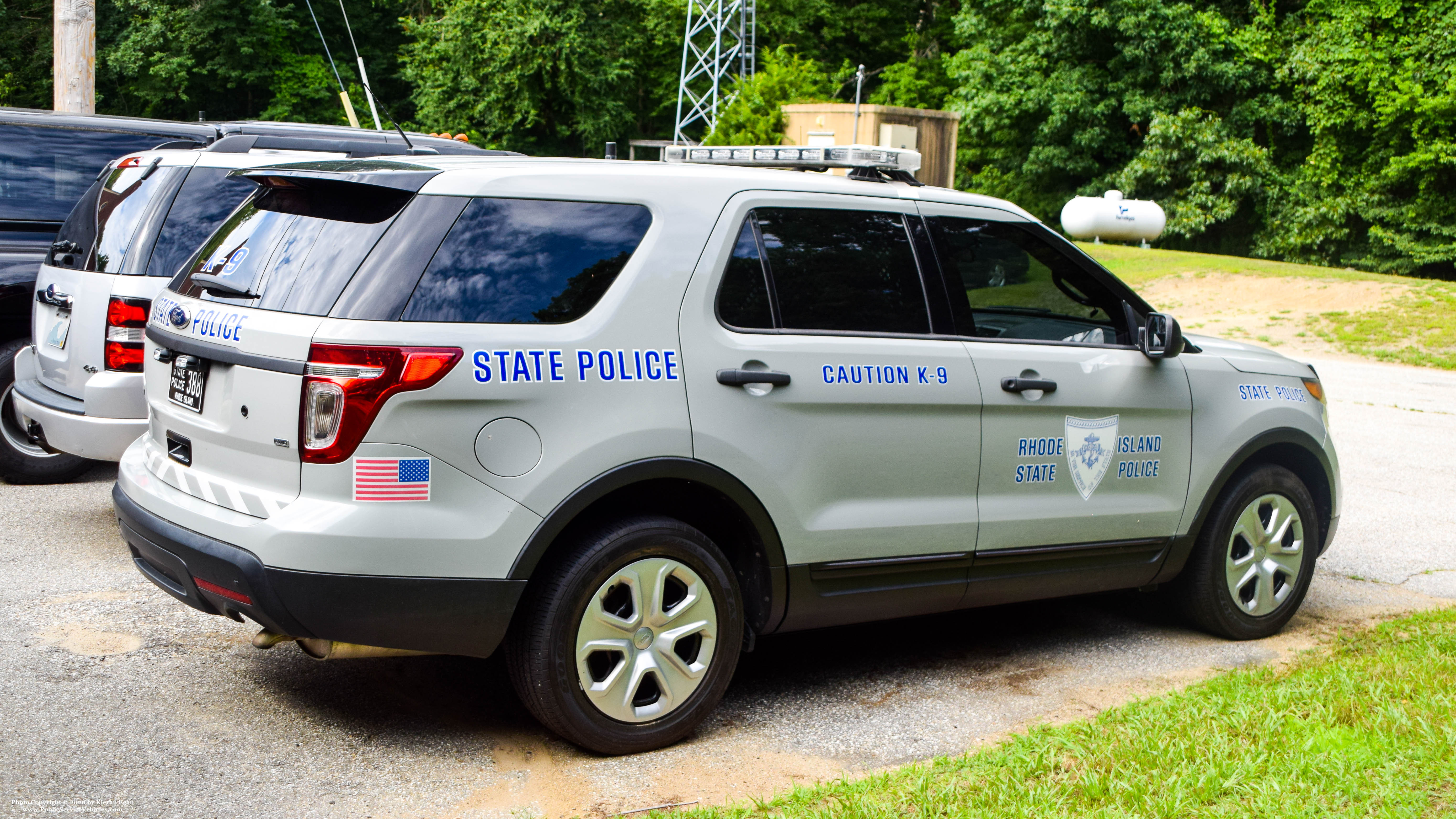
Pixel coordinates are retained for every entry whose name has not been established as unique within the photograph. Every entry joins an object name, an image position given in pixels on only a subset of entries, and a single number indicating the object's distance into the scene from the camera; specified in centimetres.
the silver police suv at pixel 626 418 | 347
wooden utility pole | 1295
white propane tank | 2961
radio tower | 3503
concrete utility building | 2722
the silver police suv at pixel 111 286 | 598
